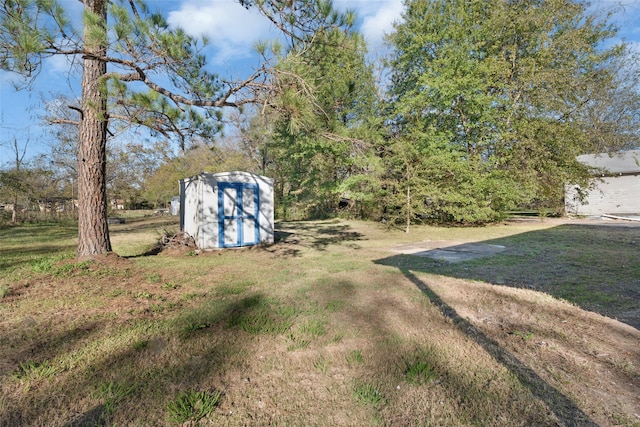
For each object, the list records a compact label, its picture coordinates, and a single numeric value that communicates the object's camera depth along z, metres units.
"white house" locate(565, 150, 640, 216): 16.34
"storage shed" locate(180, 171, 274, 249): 7.48
